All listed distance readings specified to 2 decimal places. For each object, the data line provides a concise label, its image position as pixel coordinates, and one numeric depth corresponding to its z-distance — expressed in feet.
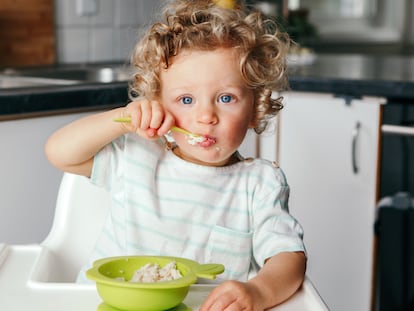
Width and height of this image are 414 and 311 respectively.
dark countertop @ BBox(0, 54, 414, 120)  5.44
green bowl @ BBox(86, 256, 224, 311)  2.65
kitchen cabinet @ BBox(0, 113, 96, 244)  5.43
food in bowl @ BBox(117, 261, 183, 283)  2.93
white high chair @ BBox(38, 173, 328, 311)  3.93
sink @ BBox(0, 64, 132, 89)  7.13
